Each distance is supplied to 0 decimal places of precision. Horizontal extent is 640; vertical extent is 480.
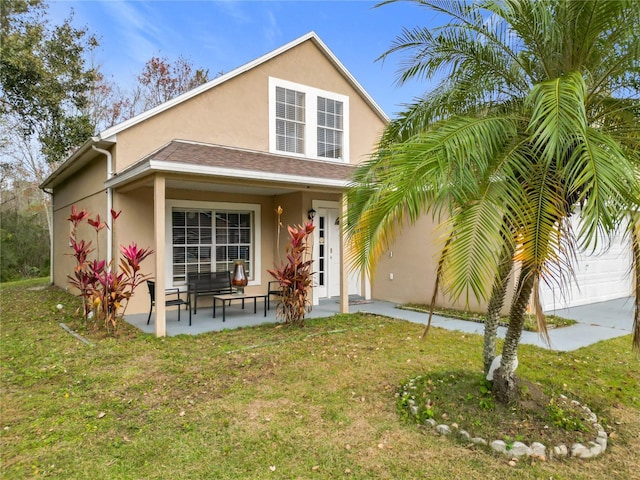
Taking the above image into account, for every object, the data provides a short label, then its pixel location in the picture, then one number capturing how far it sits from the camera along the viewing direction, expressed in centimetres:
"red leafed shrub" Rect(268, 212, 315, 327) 733
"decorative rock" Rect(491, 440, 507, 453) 325
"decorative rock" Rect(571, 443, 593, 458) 324
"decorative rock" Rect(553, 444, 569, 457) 324
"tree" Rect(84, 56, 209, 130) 2117
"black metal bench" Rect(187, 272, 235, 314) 875
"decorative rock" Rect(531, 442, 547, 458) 321
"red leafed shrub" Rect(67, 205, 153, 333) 677
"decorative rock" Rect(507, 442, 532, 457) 321
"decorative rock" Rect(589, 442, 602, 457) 326
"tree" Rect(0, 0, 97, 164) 1305
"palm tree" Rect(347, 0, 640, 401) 267
